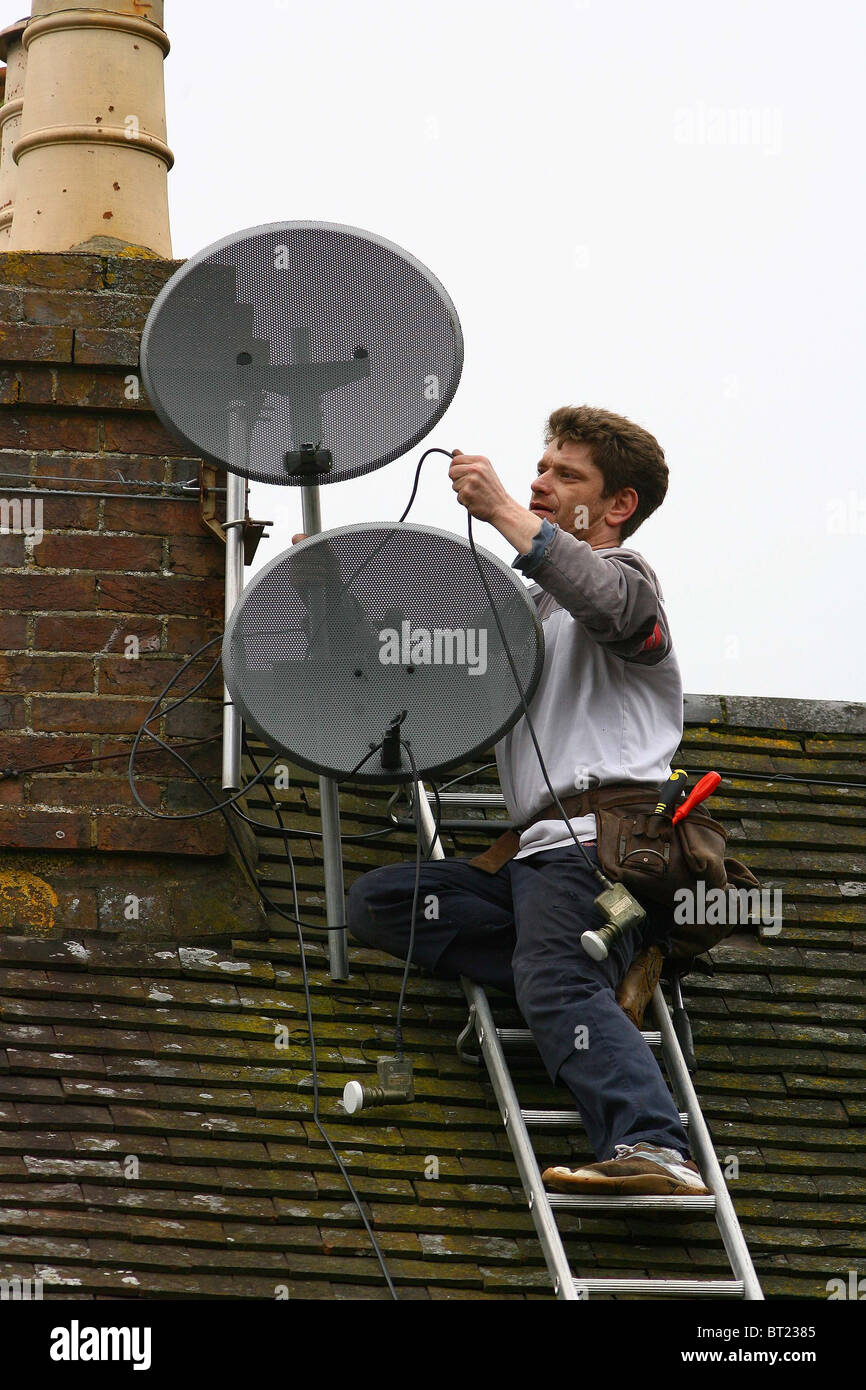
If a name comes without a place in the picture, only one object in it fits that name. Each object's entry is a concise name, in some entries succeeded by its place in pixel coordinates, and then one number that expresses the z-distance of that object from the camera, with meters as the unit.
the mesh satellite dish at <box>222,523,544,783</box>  9.28
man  8.70
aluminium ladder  8.05
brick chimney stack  10.01
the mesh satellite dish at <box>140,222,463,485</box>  9.30
